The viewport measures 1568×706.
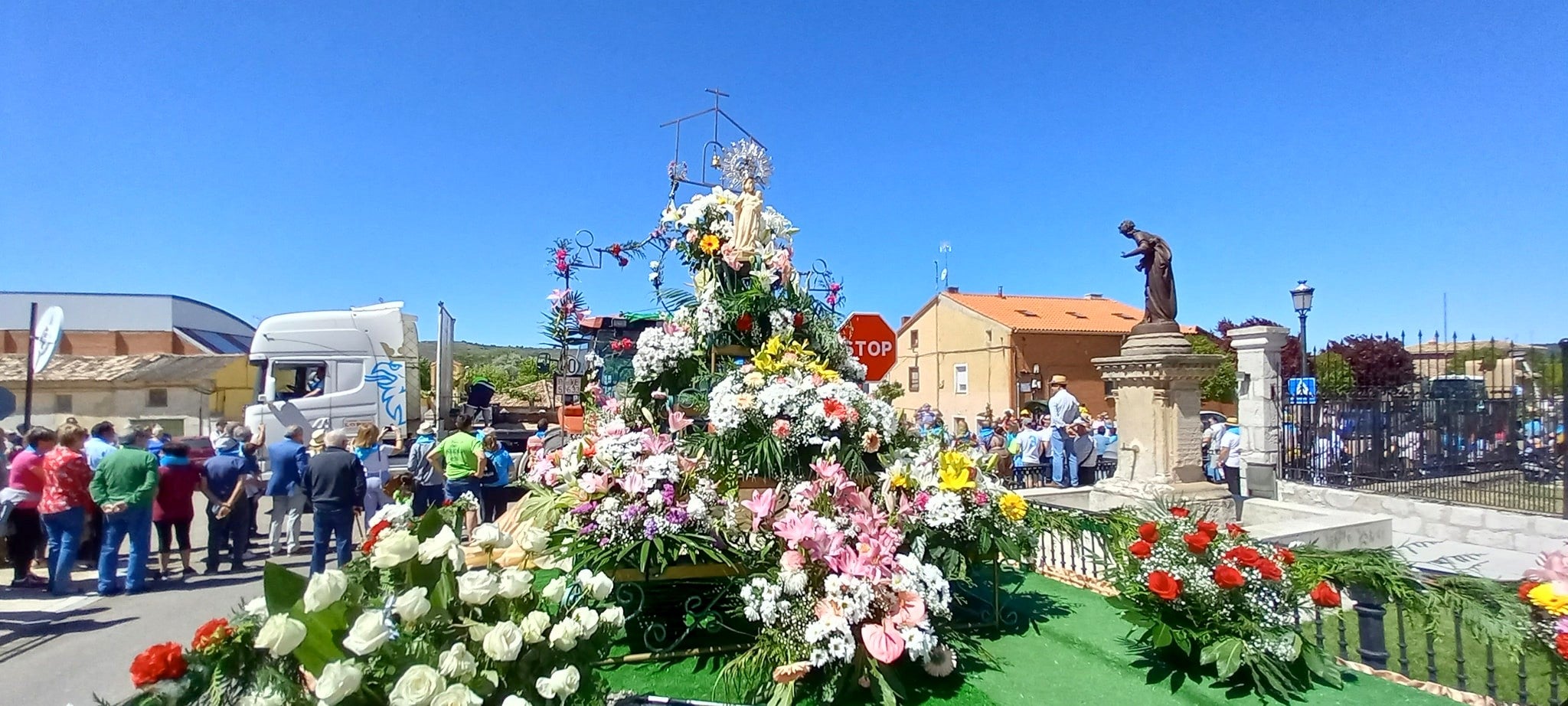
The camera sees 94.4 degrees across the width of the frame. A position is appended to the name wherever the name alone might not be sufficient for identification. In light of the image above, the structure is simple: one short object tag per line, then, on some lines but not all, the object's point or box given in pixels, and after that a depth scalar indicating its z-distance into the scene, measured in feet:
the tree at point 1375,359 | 63.77
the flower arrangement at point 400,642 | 6.17
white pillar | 32.35
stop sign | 23.52
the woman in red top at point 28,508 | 23.77
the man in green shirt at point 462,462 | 27.27
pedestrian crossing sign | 33.73
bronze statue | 27.50
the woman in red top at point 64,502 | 22.36
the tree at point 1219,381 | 87.45
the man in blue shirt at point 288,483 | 26.43
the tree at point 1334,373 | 51.96
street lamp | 38.24
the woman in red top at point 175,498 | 24.35
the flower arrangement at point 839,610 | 11.16
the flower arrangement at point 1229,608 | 11.64
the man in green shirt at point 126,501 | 22.07
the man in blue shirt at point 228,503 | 25.79
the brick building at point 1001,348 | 92.84
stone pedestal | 26.02
